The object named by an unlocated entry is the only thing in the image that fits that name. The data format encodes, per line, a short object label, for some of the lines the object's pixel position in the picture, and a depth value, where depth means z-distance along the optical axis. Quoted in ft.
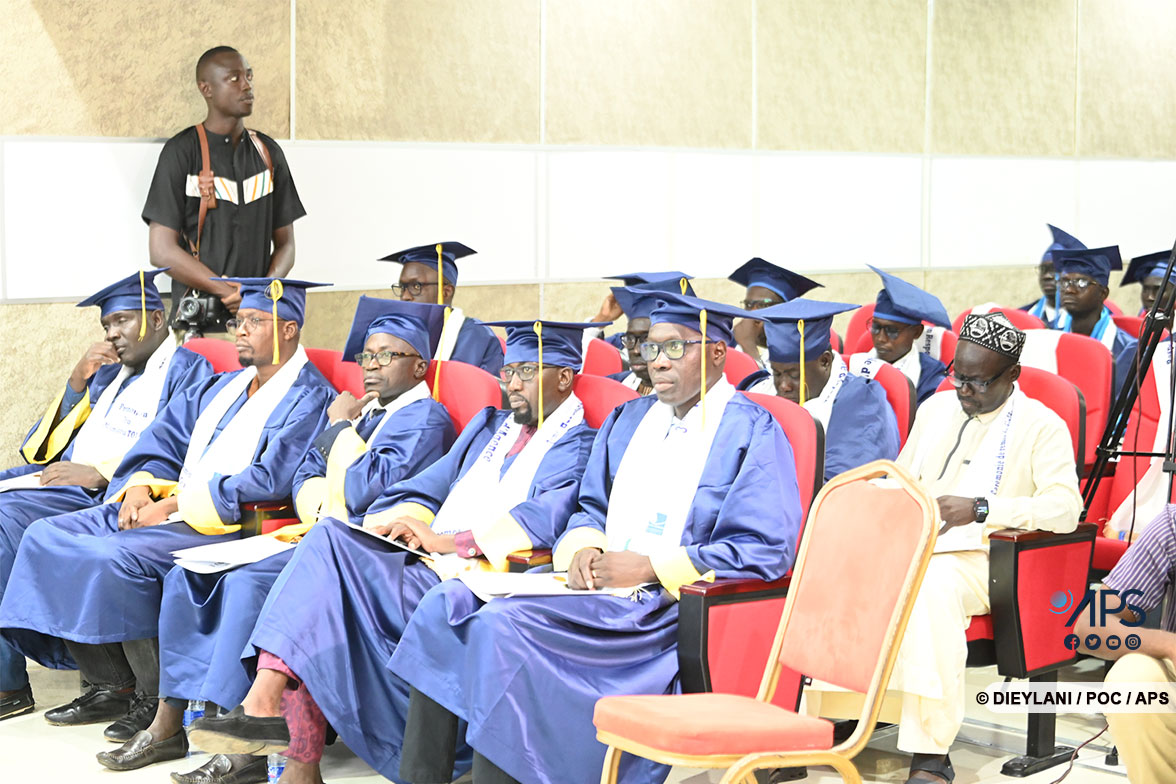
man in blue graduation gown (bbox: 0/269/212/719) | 18.22
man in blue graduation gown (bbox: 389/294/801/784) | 11.82
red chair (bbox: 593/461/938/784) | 9.59
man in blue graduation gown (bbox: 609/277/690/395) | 15.38
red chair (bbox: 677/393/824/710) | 11.91
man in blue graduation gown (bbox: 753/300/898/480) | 15.08
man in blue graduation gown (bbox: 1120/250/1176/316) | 22.93
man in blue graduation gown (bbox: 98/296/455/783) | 13.89
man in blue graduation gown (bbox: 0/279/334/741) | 15.29
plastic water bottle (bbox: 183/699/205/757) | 14.08
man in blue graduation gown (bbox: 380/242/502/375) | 20.93
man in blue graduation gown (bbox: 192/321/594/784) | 12.60
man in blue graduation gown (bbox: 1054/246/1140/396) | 22.21
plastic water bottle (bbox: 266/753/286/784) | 13.70
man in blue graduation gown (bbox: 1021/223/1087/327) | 24.07
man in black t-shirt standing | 22.33
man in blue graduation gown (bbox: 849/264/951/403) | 18.01
